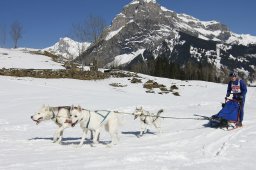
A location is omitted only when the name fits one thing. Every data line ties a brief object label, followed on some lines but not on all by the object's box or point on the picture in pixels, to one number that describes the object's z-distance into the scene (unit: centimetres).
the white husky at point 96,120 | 632
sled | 831
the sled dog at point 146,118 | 806
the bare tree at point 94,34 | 4128
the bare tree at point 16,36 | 4950
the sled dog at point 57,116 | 692
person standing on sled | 879
